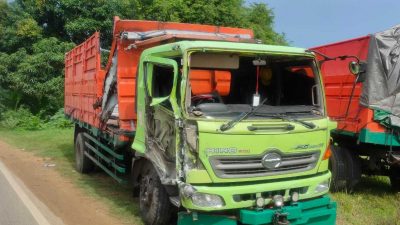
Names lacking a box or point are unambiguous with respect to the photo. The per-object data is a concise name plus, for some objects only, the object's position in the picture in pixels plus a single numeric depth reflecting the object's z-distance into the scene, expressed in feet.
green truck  15.66
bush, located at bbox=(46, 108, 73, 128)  70.49
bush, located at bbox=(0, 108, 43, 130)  70.85
